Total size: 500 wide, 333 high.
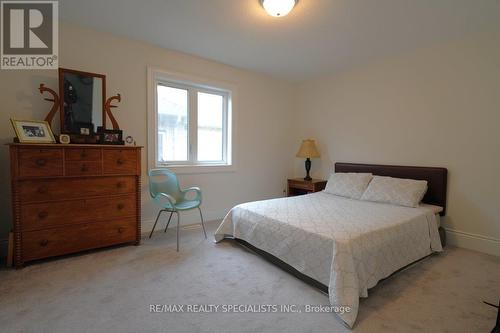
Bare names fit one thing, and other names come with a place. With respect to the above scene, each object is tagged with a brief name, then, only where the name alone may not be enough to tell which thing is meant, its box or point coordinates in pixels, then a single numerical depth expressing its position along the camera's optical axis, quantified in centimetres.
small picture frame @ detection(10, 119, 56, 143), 208
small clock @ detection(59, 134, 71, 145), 227
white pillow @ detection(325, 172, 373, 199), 317
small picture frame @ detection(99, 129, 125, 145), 252
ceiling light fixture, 202
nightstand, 388
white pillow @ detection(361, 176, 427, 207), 271
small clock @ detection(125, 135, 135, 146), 285
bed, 166
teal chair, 278
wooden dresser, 206
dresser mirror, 242
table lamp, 402
